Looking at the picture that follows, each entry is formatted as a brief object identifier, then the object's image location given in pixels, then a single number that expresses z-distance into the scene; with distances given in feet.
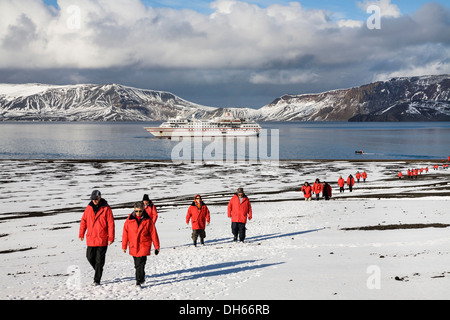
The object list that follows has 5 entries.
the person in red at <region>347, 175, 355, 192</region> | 112.31
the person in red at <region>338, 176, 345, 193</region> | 109.86
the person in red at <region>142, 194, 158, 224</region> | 42.52
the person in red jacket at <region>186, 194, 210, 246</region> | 47.32
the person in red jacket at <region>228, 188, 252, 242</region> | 48.83
